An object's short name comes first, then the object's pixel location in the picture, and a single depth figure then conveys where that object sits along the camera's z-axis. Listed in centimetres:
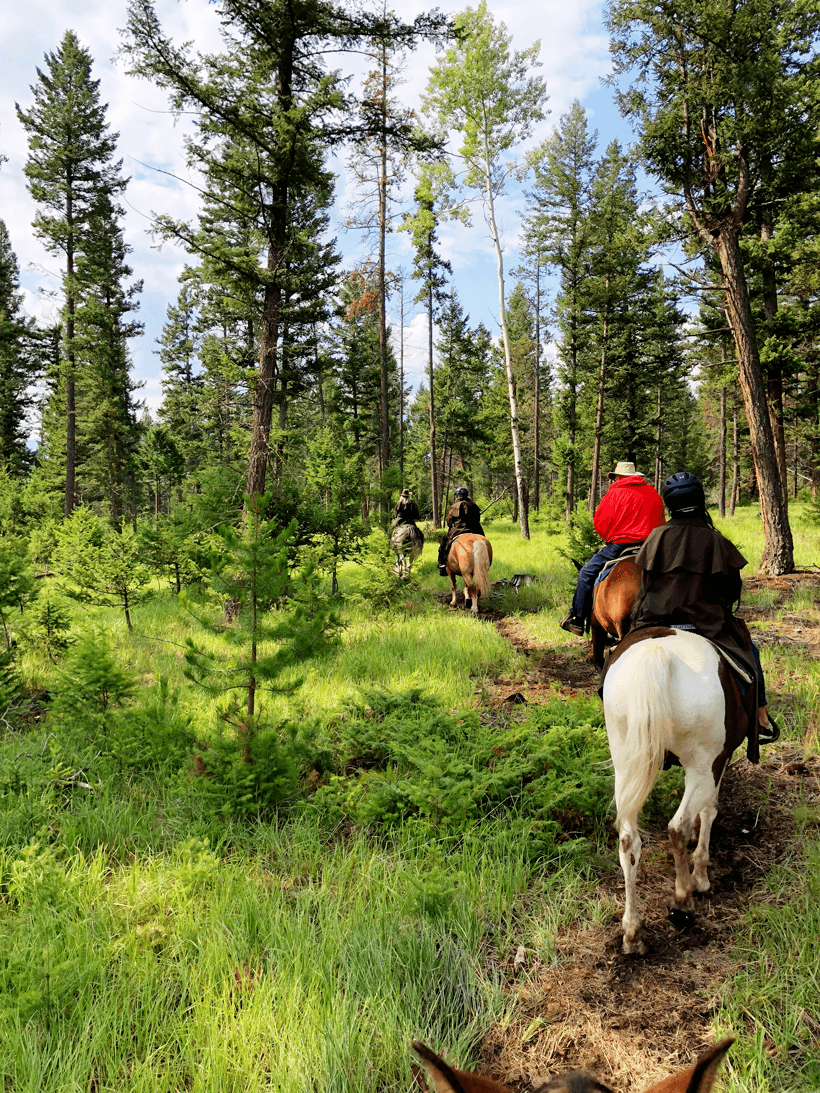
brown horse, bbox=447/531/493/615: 1051
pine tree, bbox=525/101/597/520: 2306
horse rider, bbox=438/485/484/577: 1135
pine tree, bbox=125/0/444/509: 792
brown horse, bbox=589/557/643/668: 584
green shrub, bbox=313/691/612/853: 370
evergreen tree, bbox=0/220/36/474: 2784
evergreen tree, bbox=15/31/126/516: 1997
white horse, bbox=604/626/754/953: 285
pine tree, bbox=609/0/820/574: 976
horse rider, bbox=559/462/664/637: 616
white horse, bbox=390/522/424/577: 1097
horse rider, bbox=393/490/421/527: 1452
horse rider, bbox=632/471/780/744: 343
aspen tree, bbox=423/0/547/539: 1727
